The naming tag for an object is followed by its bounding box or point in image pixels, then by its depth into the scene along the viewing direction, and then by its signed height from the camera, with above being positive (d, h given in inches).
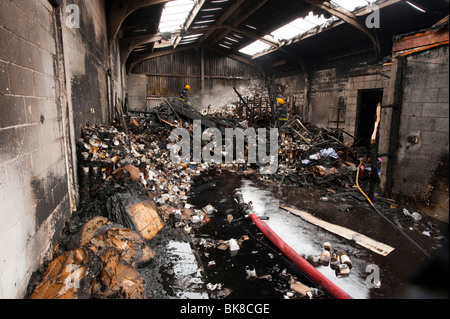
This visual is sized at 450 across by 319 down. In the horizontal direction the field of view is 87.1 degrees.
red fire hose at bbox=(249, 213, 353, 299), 89.2 -63.8
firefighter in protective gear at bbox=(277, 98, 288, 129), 368.5 +6.6
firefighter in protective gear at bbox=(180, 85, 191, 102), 470.2 +45.4
